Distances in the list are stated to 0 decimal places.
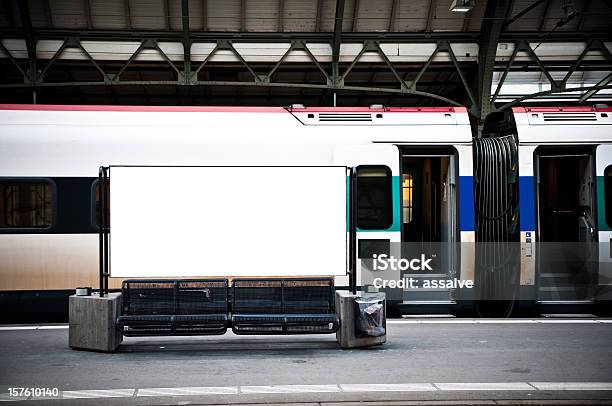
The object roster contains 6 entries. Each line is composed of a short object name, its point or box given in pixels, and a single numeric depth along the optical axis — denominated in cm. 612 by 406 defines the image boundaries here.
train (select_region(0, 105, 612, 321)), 1268
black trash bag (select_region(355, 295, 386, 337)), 1023
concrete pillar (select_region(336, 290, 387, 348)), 1024
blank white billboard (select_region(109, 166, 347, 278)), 1030
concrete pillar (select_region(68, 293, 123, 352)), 997
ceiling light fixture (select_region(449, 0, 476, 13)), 1479
